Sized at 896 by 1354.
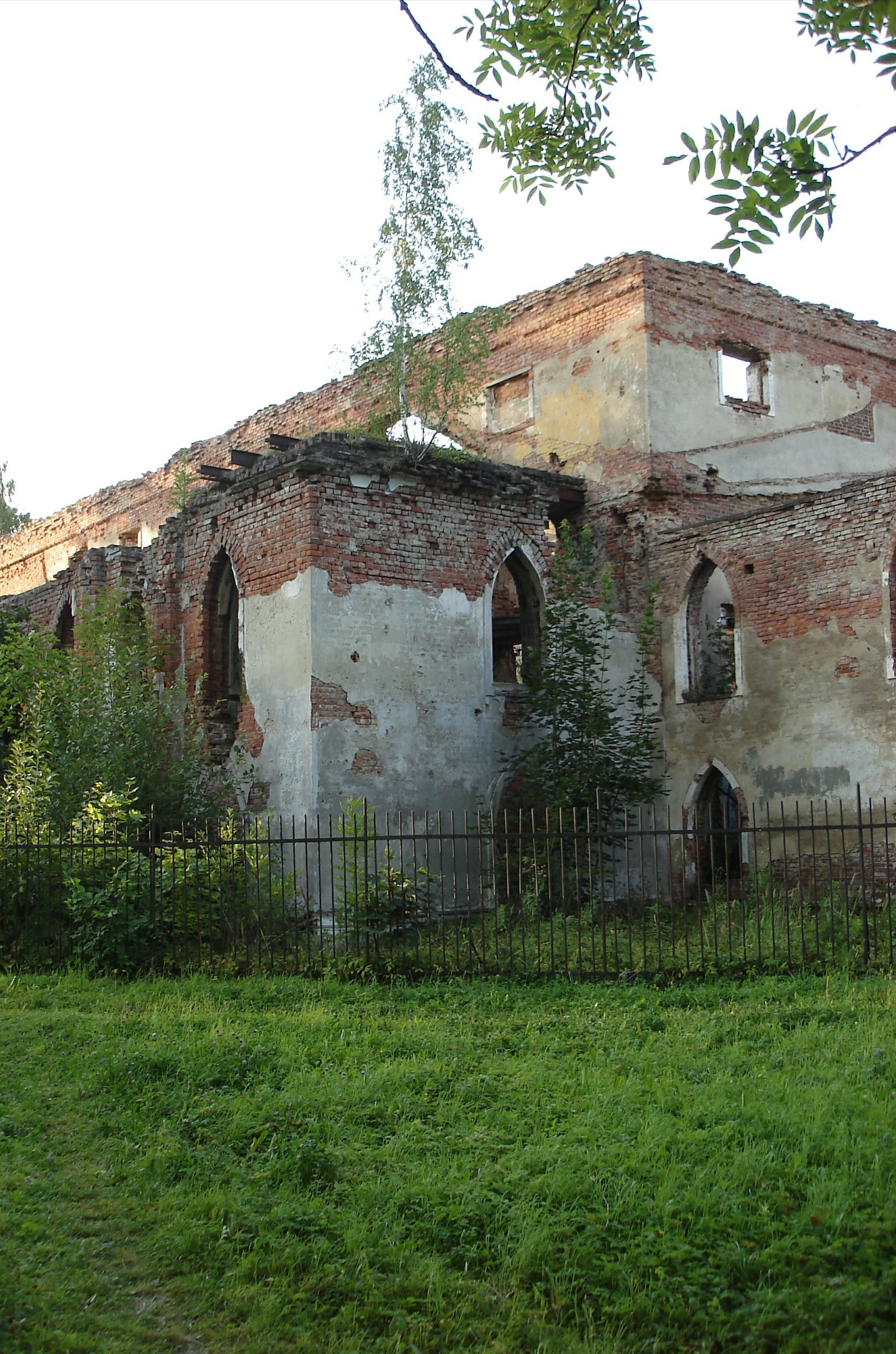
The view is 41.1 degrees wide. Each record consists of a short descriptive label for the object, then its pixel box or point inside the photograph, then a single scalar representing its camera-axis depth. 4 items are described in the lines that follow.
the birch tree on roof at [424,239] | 16.05
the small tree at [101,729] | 13.00
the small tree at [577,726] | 13.90
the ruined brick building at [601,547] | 13.54
